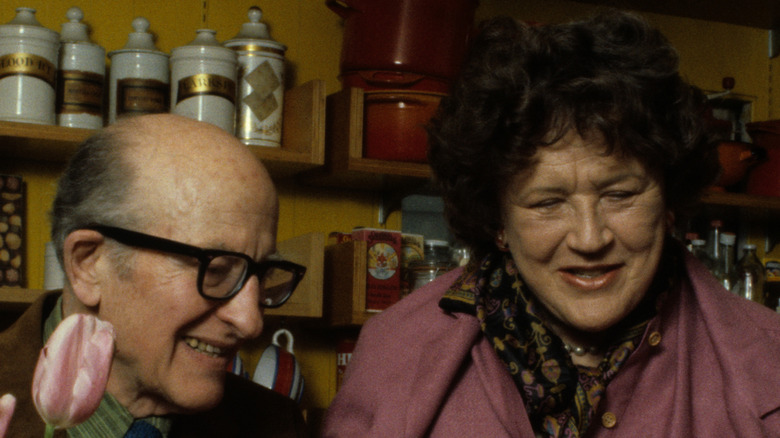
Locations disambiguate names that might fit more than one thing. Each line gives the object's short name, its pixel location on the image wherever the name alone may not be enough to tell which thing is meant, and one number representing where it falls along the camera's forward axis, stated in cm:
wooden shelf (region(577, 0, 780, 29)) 273
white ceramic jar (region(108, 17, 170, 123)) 202
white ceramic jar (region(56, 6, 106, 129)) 198
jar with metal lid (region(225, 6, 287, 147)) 213
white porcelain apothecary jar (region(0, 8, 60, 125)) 191
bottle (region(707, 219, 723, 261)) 273
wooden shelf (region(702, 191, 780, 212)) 252
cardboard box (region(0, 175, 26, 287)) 202
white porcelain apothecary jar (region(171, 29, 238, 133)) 203
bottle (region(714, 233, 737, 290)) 263
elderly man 101
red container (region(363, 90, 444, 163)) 220
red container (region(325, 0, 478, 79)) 215
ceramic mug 210
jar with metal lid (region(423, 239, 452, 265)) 242
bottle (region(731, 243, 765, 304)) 264
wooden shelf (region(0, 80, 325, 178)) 192
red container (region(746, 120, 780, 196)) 263
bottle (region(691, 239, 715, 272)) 255
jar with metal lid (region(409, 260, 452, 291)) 231
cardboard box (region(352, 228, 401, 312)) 221
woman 124
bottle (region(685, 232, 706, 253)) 260
